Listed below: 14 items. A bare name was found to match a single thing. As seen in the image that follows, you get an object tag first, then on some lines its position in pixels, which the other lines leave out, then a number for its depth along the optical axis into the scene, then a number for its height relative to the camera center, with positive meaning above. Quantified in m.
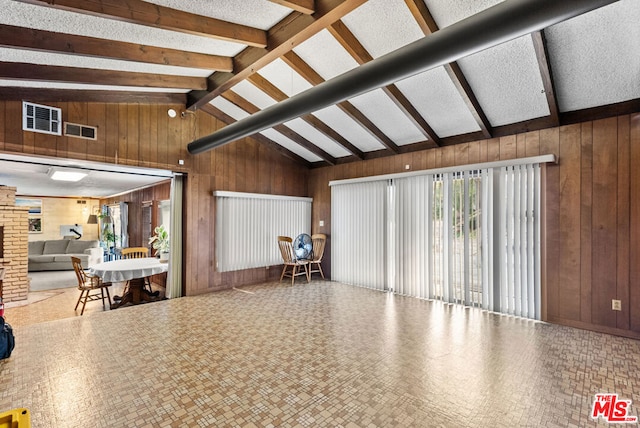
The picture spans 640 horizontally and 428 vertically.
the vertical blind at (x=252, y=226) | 5.42 -0.13
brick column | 5.00 -0.47
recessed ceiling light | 5.02 +0.85
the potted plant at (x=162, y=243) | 5.29 -0.43
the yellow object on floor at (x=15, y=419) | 1.10 -0.73
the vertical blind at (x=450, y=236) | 3.91 -0.27
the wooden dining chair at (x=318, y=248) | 6.33 -0.60
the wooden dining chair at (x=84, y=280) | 4.37 -0.90
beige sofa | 7.97 -0.93
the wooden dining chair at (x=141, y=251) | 5.52 -0.58
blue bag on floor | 2.74 -1.11
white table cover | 4.32 -0.73
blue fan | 6.09 -0.54
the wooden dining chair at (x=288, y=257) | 5.83 -0.73
